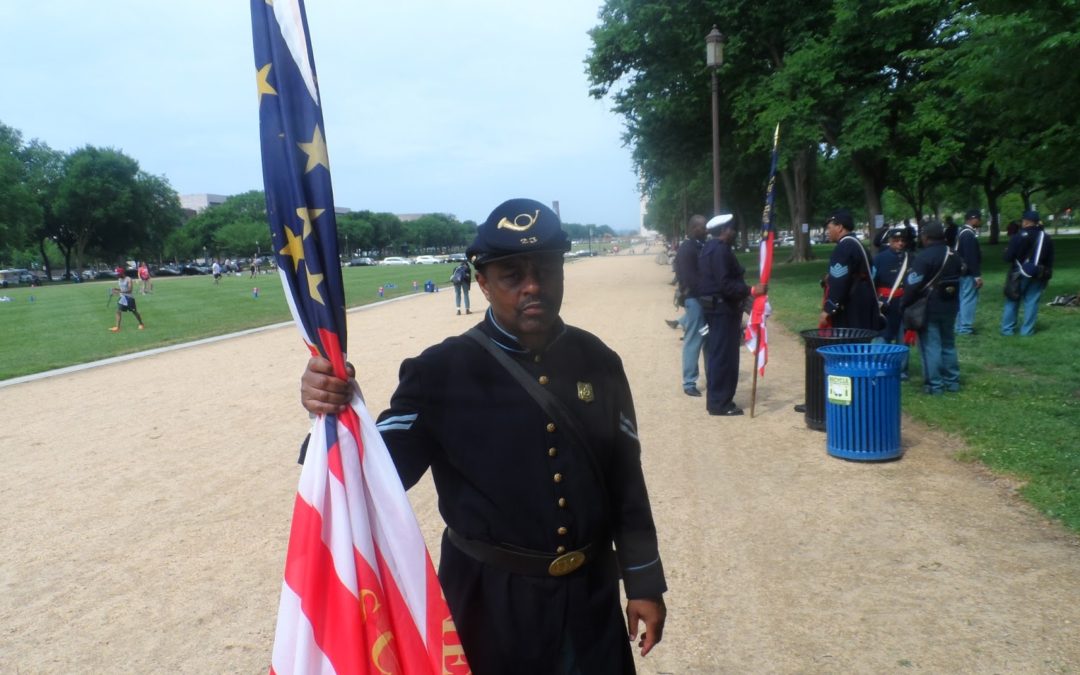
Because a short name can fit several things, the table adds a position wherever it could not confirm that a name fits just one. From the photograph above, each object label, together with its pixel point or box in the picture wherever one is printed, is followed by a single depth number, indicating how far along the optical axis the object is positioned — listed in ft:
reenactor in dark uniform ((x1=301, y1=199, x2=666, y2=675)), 6.97
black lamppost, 52.42
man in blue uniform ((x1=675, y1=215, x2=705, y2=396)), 30.17
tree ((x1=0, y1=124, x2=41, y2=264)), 223.92
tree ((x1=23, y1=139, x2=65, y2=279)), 273.70
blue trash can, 21.45
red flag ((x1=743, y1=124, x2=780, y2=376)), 27.40
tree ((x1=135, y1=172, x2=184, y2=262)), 295.07
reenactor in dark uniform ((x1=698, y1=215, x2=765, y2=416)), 27.68
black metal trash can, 24.67
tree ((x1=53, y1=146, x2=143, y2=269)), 275.59
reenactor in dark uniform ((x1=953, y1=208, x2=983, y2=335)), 42.09
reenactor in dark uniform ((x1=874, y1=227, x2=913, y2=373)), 30.78
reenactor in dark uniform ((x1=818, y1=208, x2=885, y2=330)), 26.81
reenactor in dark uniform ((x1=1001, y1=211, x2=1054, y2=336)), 39.86
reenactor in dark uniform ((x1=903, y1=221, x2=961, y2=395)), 27.86
